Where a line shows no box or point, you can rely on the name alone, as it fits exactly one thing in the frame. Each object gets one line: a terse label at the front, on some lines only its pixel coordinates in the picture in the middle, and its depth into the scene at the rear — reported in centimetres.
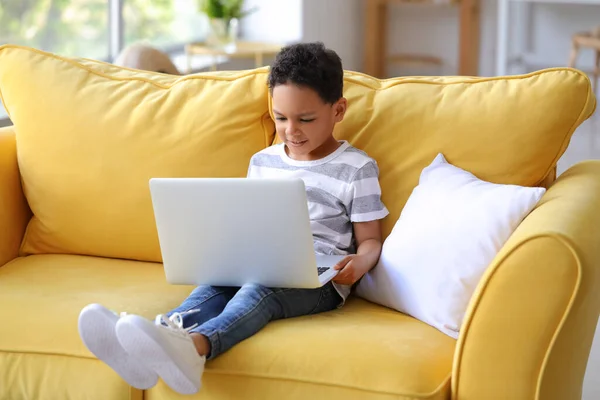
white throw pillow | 302
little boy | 302
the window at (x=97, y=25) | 488
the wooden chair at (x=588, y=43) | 681
